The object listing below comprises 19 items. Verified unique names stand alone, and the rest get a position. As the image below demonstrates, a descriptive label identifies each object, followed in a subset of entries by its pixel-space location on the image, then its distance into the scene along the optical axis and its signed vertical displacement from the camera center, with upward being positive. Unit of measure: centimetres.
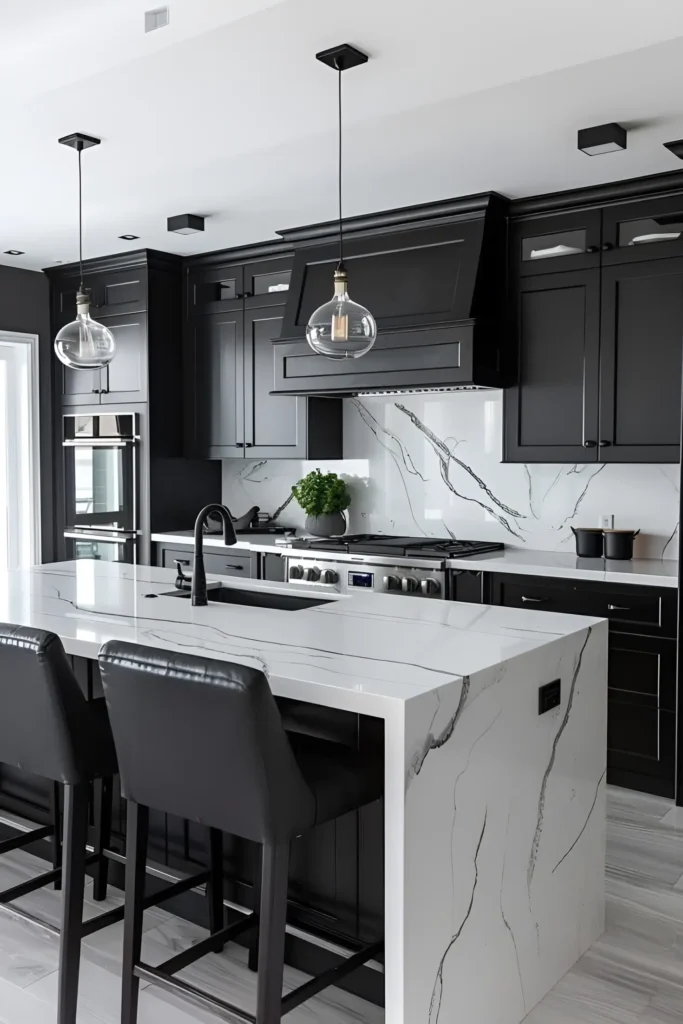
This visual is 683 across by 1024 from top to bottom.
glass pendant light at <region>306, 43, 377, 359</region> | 271 +45
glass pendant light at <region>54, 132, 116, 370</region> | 326 +48
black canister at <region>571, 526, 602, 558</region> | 419 -33
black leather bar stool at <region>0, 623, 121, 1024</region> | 215 -67
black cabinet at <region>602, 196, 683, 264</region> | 382 +105
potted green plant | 507 -17
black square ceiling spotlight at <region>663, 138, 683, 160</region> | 337 +123
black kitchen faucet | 287 -24
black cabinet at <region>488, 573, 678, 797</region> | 367 -85
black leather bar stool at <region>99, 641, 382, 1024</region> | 180 -66
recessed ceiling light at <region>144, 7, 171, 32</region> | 249 +128
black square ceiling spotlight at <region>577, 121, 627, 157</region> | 321 +122
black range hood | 418 +87
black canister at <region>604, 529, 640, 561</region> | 408 -33
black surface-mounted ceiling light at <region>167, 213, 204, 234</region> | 457 +129
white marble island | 189 -69
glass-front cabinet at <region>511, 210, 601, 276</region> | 405 +107
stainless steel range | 425 -45
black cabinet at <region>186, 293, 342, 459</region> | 518 +41
